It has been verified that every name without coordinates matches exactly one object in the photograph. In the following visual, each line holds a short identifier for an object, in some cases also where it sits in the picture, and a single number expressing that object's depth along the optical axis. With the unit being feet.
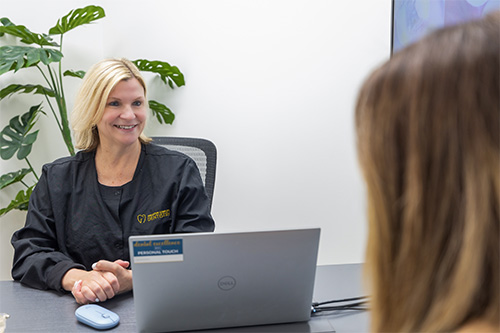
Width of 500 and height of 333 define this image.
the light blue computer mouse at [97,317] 4.16
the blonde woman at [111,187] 6.29
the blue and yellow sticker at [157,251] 3.70
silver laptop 3.73
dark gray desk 4.15
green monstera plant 9.16
